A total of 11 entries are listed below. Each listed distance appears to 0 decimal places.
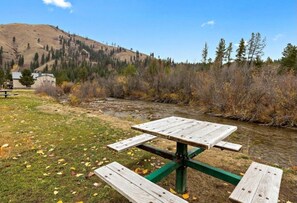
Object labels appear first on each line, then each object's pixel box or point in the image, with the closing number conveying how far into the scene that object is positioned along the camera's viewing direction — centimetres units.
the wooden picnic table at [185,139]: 248
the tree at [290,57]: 3065
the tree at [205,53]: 4540
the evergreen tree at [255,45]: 3712
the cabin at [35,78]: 4856
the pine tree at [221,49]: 4181
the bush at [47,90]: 2667
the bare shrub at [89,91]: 2848
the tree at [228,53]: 4131
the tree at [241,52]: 3867
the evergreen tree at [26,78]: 4287
